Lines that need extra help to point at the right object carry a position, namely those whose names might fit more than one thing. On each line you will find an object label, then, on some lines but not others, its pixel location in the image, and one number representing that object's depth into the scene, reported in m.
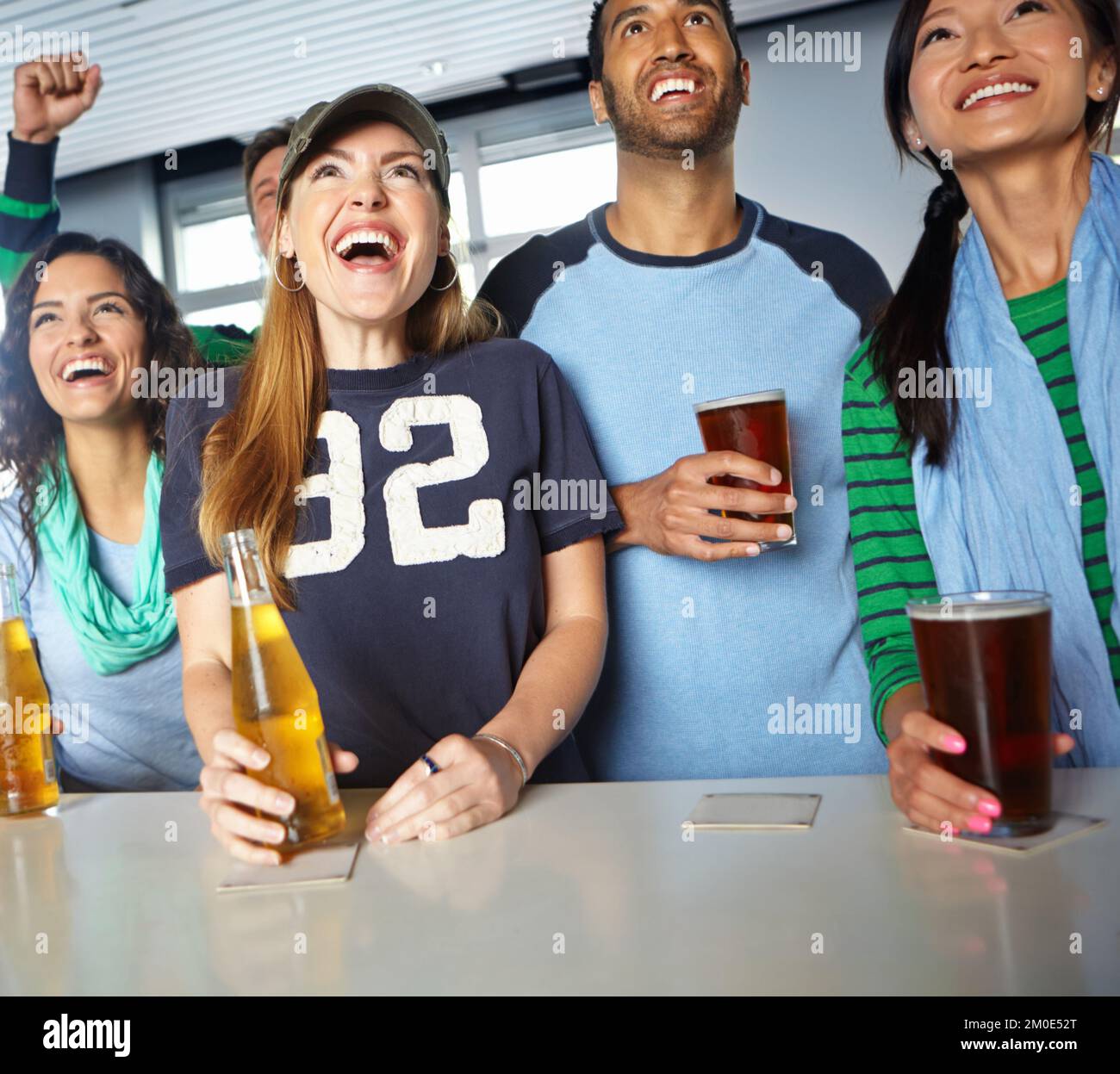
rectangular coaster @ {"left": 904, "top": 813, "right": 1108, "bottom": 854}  0.84
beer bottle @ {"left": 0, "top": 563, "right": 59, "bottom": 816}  1.17
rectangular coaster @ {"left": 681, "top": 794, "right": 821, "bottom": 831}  0.96
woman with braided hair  1.26
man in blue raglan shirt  1.73
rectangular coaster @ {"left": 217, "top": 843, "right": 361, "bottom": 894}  0.89
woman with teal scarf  2.01
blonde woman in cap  1.43
